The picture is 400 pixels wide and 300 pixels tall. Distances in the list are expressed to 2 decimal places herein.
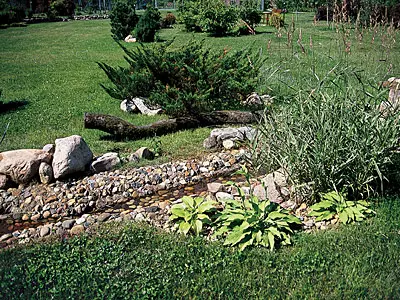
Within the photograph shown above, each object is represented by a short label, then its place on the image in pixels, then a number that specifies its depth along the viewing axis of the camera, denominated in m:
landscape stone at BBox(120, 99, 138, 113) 7.56
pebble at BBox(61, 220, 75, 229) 4.19
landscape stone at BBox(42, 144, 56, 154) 5.14
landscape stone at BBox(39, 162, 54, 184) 4.96
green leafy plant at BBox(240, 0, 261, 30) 18.36
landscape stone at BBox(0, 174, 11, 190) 4.94
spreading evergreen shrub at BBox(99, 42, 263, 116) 6.45
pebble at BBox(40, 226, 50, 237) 4.07
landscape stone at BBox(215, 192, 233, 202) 4.47
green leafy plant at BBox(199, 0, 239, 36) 17.39
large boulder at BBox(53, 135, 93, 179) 4.98
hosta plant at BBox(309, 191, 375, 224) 3.91
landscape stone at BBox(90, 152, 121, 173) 5.22
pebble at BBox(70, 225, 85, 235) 4.03
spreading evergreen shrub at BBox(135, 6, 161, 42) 16.22
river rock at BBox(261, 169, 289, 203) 4.39
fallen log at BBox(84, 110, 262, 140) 5.88
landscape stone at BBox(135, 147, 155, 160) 5.48
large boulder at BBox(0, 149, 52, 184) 4.93
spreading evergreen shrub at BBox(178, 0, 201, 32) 18.72
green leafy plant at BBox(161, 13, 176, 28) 21.15
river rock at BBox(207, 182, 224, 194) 4.78
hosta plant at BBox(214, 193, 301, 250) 3.59
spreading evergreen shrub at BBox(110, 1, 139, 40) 17.34
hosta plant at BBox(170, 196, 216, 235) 3.83
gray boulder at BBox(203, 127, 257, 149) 5.87
